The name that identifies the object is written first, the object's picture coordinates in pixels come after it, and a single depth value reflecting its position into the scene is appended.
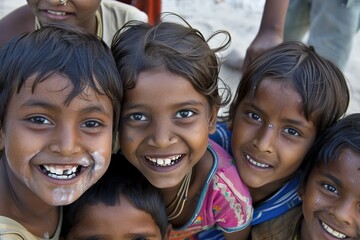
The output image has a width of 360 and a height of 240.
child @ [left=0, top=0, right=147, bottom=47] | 1.27
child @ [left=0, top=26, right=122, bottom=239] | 1.04
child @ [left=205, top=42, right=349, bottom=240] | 1.20
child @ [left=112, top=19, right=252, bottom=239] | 1.12
